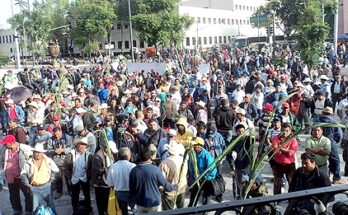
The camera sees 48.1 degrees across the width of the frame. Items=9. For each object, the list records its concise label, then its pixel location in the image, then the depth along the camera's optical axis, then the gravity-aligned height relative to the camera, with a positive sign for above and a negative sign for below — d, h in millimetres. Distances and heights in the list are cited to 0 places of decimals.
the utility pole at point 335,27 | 22109 +1615
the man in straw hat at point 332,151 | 7340 -1803
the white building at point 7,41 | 86688 +5612
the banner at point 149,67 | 19609 -292
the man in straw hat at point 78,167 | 6641 -1762
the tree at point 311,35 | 17109 +900
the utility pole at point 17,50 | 32422 +1301
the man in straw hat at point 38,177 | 6258 -1790
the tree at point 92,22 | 53531 +5746
